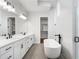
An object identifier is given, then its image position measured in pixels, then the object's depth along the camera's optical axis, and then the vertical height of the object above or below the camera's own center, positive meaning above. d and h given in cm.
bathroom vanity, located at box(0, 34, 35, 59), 168 -49
